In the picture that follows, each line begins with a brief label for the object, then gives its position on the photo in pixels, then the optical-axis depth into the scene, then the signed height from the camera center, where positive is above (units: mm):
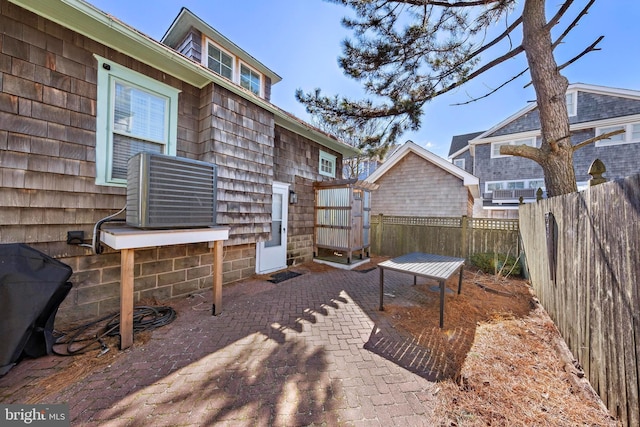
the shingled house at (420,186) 9453 +1349
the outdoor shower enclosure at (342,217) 6648 -58
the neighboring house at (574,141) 12453 +4475
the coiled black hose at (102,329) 2543 -1471
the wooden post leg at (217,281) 3408 -1006
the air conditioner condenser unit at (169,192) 2715 +260
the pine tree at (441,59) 4199 +3276
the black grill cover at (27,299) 2029 -828
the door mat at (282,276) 5165 -1463
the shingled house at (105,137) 2723 +1135
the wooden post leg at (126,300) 2543 -980
